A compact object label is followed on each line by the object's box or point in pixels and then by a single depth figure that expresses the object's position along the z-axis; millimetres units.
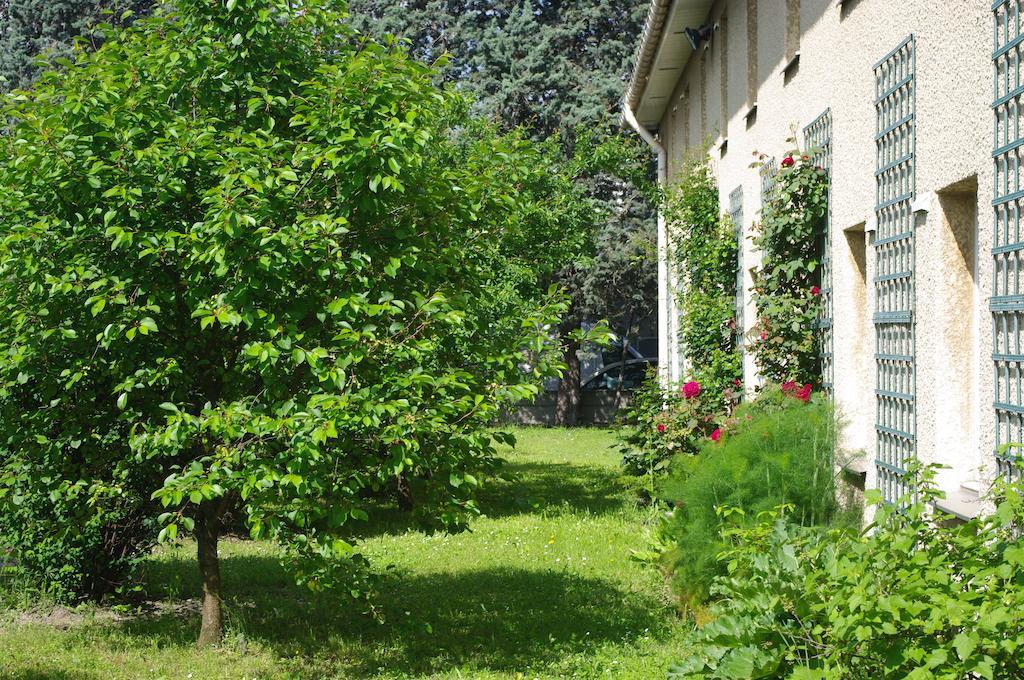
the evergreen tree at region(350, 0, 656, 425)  25891
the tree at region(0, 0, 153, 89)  27438
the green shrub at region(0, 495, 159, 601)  6762
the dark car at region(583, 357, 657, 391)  29219
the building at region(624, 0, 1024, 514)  4586
